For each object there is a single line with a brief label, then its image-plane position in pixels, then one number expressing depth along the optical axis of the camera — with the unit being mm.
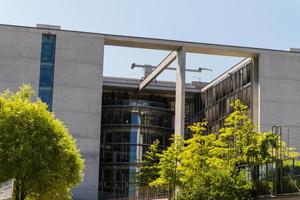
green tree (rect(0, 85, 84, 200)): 34562
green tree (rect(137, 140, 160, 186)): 63688
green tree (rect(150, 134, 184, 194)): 47531
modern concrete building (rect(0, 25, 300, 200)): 67812
